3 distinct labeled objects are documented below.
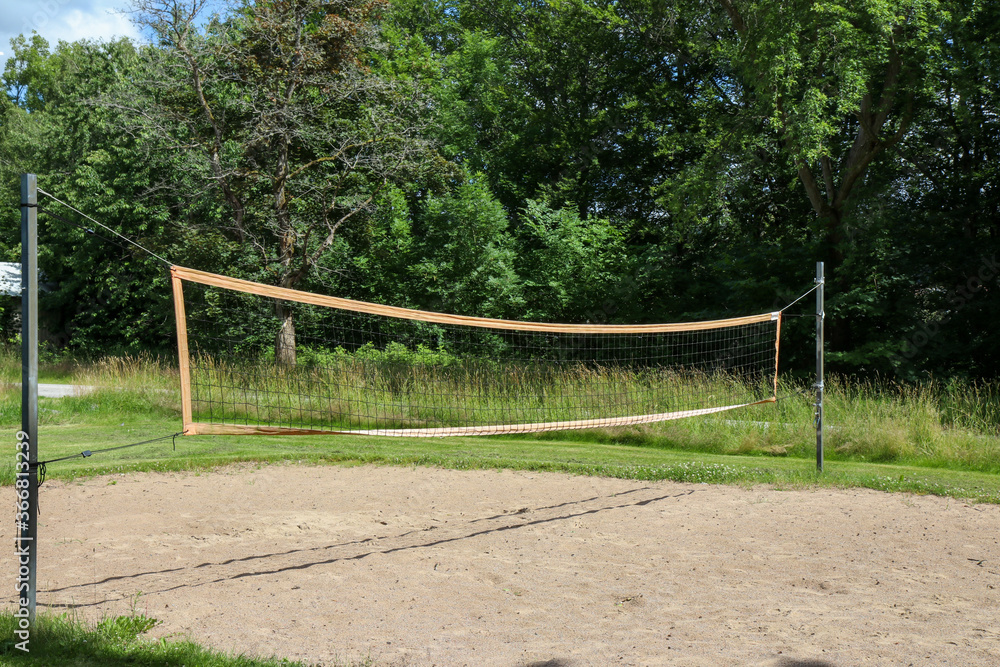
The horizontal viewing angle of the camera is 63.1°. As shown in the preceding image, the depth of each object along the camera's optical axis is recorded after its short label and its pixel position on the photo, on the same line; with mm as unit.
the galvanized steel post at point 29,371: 4113
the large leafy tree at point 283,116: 18203
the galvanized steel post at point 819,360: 8844
